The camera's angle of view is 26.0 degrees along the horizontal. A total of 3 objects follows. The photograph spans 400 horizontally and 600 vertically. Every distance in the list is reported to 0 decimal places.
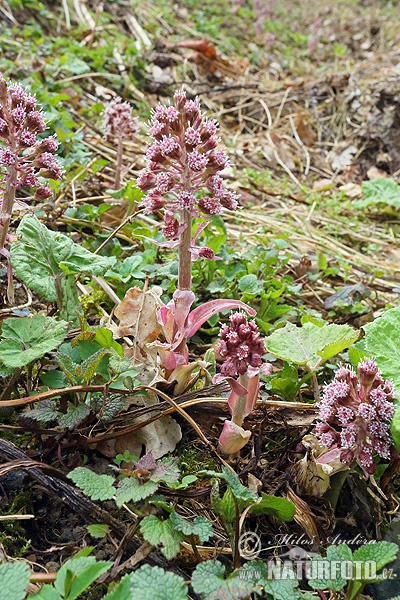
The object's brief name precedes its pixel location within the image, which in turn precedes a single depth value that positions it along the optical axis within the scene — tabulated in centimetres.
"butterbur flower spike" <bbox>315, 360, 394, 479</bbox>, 59
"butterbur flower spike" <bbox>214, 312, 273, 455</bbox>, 60
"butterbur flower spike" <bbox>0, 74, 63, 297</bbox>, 66
